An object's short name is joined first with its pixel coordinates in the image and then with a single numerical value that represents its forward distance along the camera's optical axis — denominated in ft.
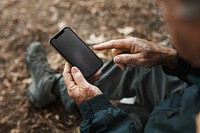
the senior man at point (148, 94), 3.54
